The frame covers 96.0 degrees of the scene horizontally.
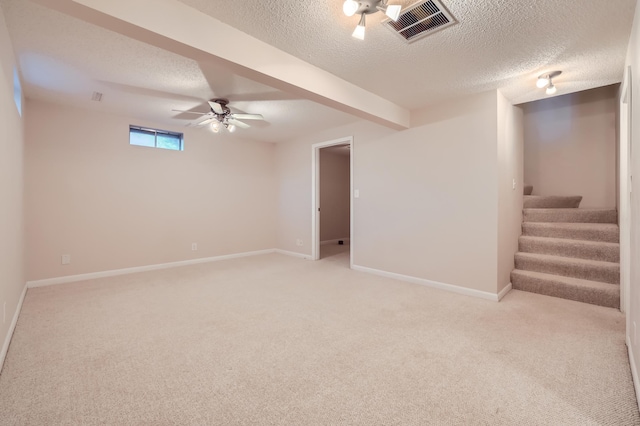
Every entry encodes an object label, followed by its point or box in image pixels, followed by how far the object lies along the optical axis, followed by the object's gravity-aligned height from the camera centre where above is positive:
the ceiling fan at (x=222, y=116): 3.49 +1.27
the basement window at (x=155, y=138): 4.50 +1.23
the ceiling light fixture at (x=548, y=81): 2.75 +1.26
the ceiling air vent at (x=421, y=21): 1.82 +1.30
